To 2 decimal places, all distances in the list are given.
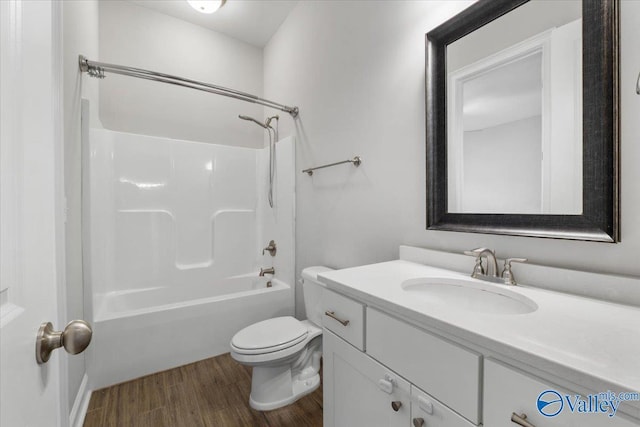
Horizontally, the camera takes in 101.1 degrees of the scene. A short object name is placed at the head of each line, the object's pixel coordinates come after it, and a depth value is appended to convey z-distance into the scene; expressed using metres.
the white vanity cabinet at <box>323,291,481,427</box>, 0.61
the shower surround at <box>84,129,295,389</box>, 1.76
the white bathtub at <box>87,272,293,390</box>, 1.68
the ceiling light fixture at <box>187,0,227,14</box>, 2.13
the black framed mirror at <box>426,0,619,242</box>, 0.76
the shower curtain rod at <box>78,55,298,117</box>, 1.67
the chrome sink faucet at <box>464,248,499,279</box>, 0.96
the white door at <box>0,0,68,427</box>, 0.35
